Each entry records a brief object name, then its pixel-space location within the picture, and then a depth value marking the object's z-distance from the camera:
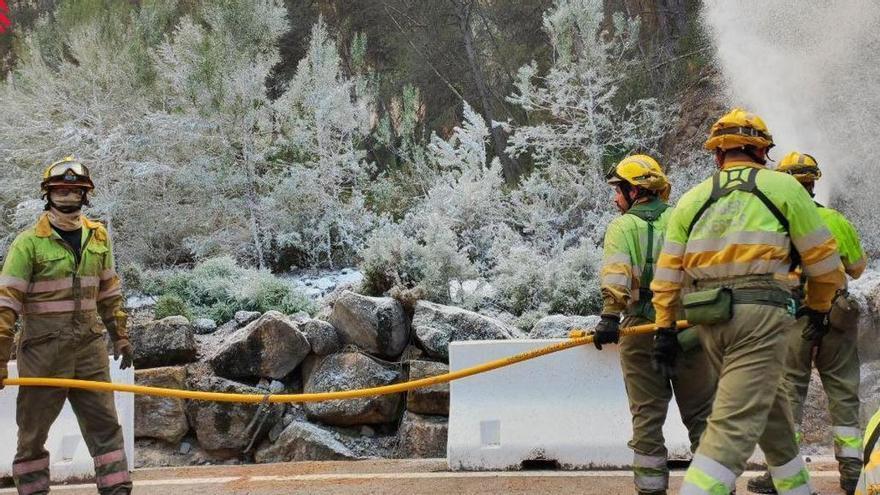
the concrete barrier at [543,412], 6.04
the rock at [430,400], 7.31
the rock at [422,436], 7.26
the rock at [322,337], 8.05
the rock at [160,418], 7.68
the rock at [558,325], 7.77
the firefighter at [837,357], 5.26
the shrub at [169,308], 8.86
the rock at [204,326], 8.99
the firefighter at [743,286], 3.82
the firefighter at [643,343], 4.72
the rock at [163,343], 8.00
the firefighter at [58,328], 5.16
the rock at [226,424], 7.71
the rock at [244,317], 9.06
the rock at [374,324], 7.96
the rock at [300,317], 8.56
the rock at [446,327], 7.76
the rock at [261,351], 7.98
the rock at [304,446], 7.47
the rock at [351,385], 7.68
